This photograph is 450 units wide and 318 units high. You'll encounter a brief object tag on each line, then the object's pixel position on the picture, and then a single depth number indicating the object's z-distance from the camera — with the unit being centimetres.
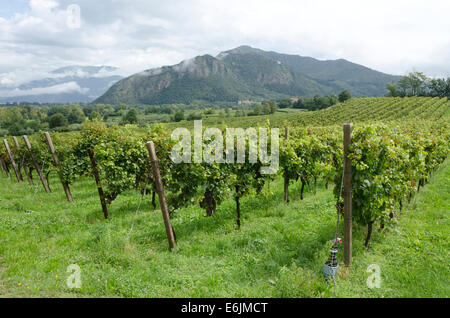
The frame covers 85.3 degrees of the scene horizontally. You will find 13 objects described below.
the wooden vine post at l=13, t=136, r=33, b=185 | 1504
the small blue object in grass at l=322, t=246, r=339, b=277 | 445
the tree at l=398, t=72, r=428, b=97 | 9294
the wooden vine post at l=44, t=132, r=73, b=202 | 925
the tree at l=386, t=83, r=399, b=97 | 9512
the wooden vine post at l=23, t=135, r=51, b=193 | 1126
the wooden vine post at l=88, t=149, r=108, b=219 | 792
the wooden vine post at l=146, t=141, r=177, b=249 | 567
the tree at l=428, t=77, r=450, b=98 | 8825
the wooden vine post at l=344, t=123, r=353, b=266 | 475
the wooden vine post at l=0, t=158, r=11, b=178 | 1912
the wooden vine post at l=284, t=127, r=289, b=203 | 903
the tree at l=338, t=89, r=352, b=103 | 9581
